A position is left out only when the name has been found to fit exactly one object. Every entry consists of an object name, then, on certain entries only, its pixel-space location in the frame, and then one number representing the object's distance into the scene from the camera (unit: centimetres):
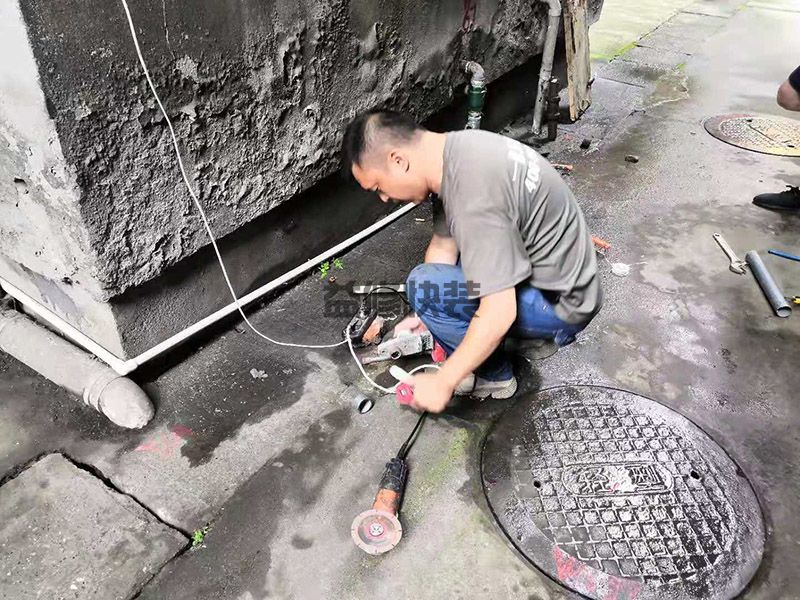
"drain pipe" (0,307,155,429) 260
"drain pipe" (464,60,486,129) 423
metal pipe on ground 332
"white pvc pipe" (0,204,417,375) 272
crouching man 193
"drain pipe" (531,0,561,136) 494
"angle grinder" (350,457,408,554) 214
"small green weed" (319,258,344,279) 363
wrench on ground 370
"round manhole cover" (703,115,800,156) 530
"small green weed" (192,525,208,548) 216
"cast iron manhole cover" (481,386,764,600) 208
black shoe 430
